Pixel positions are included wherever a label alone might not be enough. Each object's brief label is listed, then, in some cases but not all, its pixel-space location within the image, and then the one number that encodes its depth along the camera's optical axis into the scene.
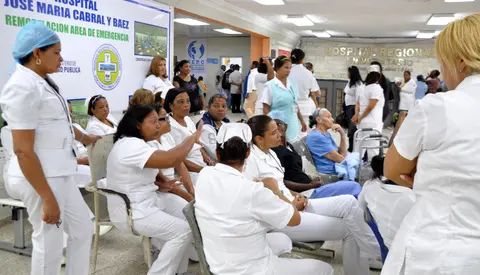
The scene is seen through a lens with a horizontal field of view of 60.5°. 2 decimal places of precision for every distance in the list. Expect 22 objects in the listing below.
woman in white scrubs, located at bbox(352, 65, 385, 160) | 5.60
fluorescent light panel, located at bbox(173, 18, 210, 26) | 10.20
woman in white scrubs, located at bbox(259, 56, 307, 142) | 4.33
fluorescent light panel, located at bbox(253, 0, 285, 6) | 7.52
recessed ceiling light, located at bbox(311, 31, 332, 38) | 13.05
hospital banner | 3.58
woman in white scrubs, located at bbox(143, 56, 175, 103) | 5.19
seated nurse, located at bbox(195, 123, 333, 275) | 1.64
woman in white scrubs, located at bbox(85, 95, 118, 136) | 3.73
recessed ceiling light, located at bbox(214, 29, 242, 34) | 12.75
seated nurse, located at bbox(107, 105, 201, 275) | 2.29
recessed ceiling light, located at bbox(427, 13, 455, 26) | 8.58
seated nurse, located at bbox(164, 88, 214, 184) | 3.23
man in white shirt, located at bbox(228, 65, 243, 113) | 12.62
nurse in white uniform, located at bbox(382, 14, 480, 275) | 1.10
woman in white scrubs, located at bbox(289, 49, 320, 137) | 5.29
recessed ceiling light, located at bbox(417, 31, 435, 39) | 12.23
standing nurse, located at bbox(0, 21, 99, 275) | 1.79
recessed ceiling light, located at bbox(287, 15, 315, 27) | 9.55
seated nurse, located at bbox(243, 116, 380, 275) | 2.36
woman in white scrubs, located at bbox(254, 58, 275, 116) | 5.89
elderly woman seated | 3.52
